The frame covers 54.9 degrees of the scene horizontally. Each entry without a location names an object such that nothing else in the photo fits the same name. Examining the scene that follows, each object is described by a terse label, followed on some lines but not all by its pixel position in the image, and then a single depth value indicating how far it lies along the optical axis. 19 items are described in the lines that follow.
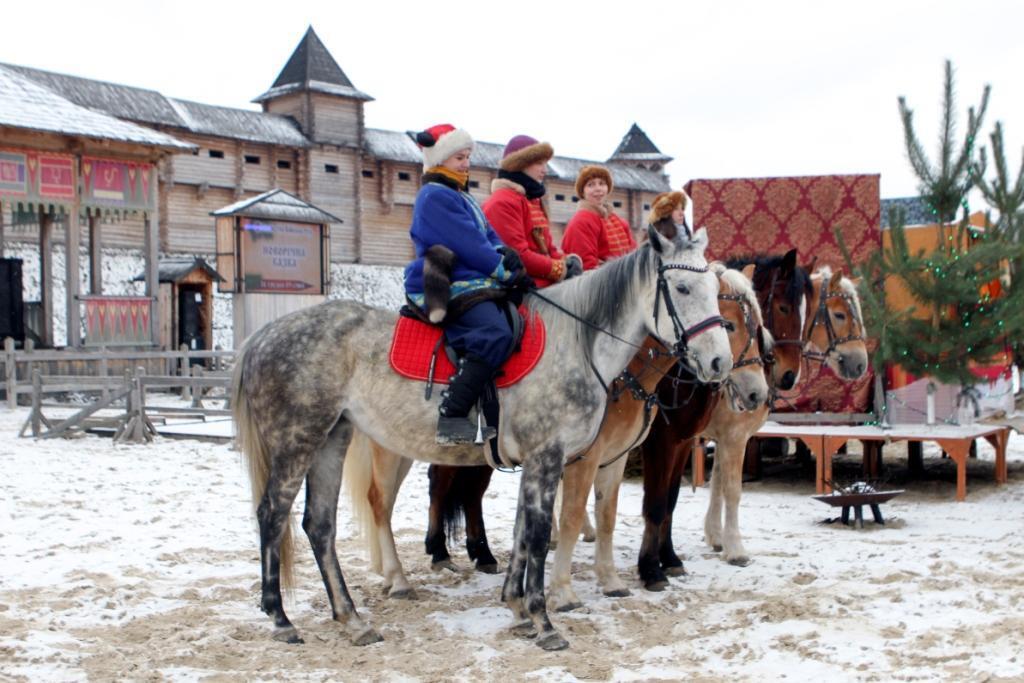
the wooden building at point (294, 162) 31.78
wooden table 9.08
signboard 20.25
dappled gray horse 4.87
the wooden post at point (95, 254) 19.27
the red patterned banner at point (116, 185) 18.64
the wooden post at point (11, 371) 15.93
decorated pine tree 8.58
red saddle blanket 4.94
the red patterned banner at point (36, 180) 17.50
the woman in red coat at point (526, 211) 5.66
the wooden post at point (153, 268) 19.56
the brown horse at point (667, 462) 6.04
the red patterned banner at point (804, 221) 10.23
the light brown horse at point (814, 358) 6.86
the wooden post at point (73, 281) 18.30
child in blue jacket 4.77
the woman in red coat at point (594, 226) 6.41
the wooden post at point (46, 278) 18.80
